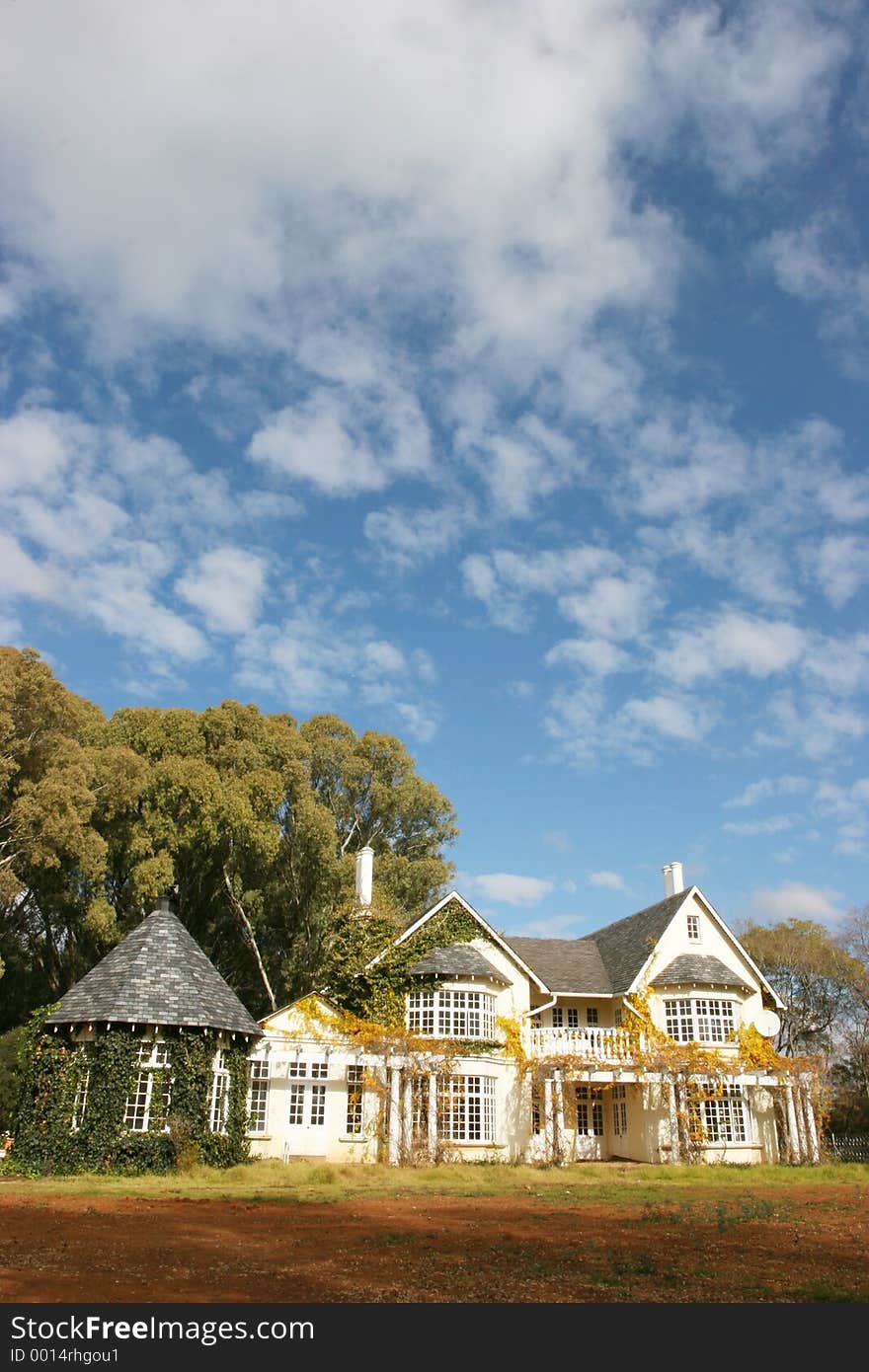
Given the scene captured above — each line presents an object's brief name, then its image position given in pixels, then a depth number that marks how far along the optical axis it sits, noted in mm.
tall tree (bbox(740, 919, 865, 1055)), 47081
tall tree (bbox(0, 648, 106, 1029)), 30156
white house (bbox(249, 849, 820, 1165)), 29344
